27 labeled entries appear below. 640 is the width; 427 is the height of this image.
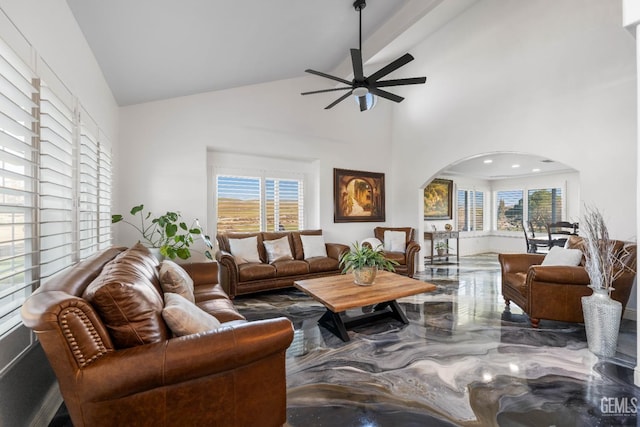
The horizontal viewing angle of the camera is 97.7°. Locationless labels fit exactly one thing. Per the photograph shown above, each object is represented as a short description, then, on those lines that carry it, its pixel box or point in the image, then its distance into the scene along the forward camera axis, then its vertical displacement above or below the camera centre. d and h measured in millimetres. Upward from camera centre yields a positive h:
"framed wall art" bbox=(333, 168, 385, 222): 5621 +381
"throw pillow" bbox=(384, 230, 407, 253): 5219 -512
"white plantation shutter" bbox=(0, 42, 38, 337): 1279 +168
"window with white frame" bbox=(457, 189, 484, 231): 7738 +120
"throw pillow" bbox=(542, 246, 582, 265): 2988 -467
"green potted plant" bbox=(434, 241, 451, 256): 6980 -829
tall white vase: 2322 -912
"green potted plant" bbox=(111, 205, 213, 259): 3570 -255
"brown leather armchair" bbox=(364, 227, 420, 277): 4906 -775
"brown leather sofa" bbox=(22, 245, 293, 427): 1085 -632
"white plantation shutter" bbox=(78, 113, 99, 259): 2264 +244
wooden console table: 6523 -554
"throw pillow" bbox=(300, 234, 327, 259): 4816 -556
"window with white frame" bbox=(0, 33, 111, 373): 1317 +207
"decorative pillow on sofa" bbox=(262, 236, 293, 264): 4484 -583
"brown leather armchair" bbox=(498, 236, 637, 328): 2678 -741
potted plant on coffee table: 2914 -521
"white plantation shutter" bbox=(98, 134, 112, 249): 2822 +223
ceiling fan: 2885 +1482
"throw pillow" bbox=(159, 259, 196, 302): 2044 -512
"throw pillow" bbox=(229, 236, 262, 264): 4269 -555
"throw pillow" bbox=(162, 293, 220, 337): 1378 -538
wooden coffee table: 2484 -757
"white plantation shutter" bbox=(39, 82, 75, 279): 1685 +254
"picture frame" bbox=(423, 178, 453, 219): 7117 +387
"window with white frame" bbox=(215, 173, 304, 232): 4836 +204
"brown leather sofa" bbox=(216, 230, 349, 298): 3924 -793
